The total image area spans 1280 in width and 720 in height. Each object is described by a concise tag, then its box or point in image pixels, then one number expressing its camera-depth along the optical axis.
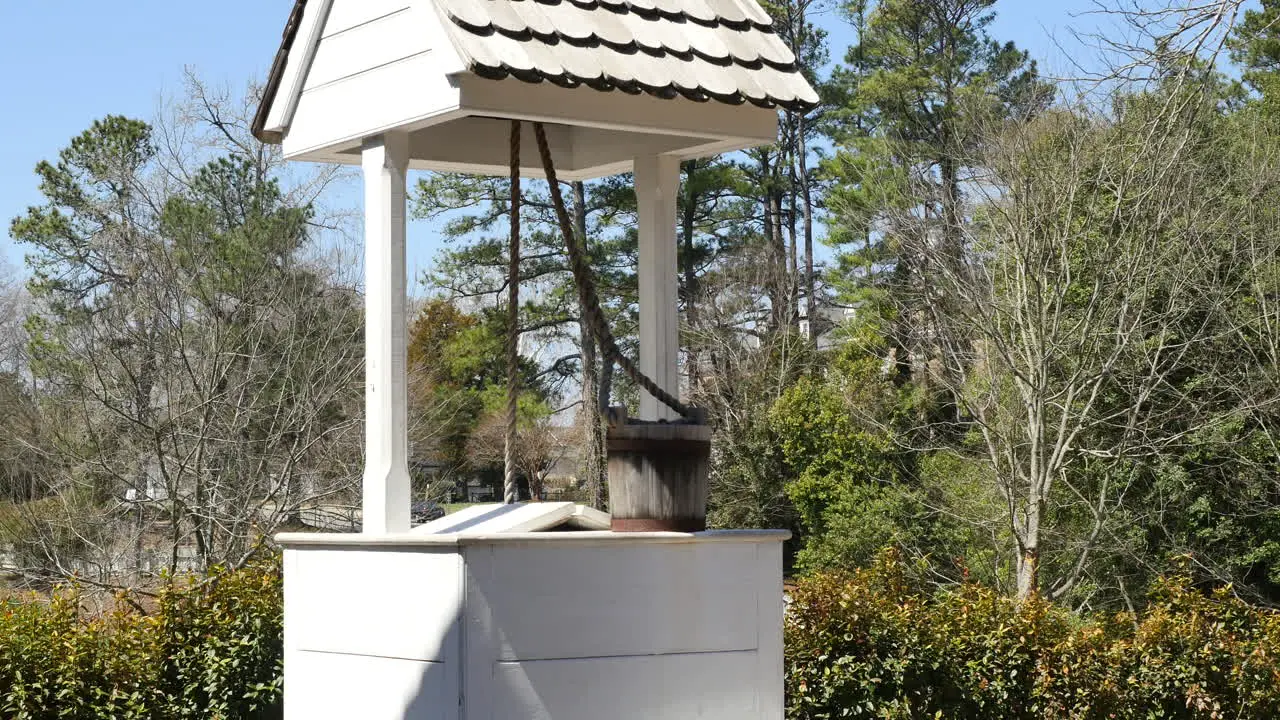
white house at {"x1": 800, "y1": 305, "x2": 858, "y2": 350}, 26.45
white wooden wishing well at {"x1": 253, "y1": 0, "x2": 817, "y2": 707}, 3.60
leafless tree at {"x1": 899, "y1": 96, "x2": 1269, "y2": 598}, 15.45
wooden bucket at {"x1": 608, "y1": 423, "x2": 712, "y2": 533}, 3.83
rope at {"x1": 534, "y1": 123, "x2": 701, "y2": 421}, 3.99
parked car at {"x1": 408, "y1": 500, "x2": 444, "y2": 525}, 20.38
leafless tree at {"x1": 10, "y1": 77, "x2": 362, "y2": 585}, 15.40
